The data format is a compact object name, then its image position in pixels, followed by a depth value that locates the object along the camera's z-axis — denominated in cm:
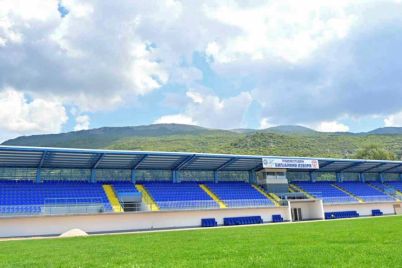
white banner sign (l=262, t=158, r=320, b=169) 4456
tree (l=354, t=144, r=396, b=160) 8312
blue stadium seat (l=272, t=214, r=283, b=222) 4194
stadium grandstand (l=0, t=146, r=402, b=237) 3266
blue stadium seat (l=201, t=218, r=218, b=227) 3756
